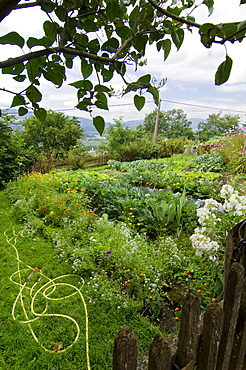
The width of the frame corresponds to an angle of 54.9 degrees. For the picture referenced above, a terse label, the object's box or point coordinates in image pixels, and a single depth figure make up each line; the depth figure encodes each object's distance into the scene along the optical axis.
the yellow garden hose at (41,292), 1.95
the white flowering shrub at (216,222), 2.16
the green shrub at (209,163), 8.07
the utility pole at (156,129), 17.08
